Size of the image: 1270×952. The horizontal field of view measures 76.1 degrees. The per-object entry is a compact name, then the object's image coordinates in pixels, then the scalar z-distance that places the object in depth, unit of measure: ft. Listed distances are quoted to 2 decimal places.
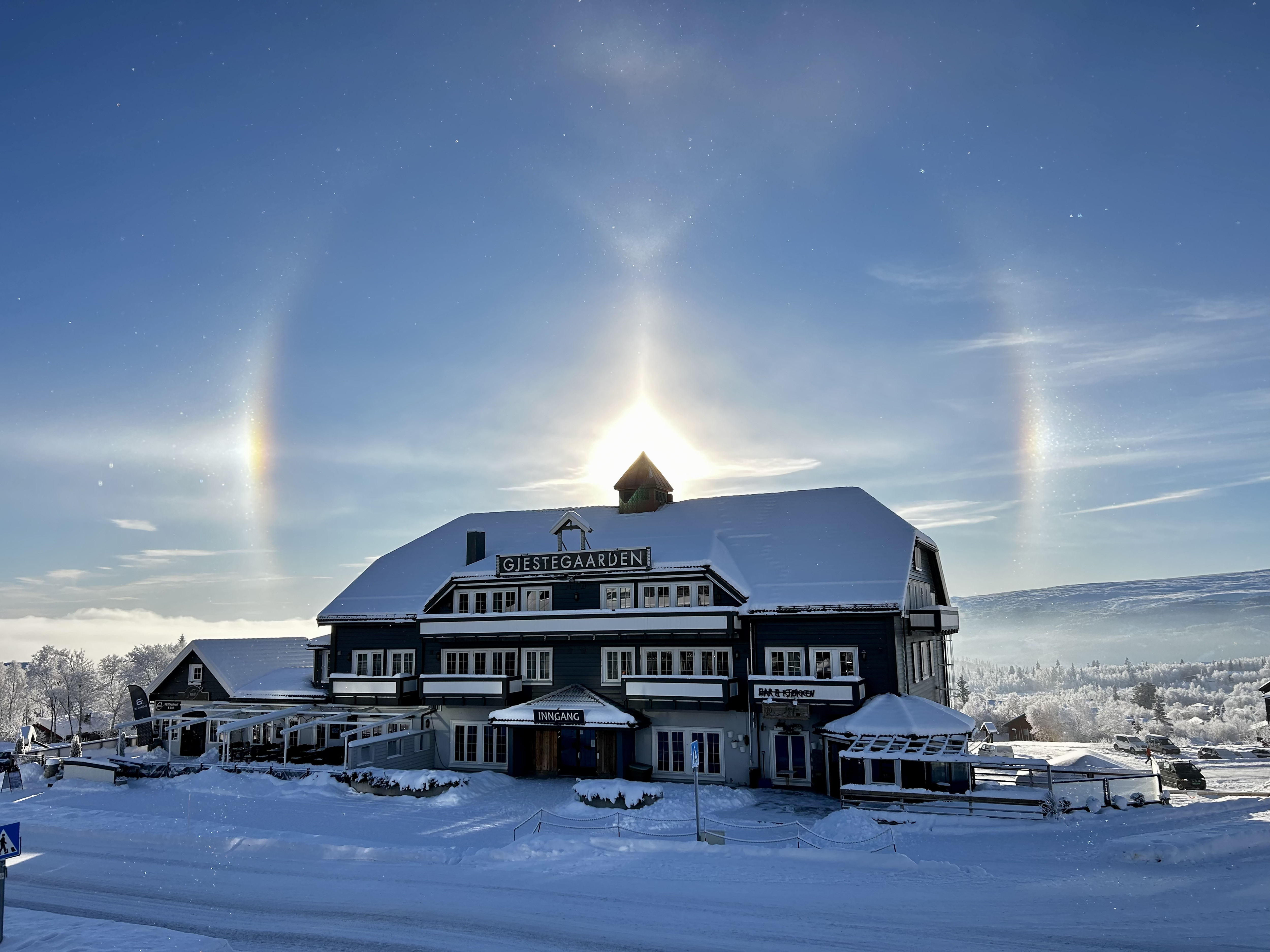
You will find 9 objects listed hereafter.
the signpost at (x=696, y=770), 79.91
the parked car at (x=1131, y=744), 207.41
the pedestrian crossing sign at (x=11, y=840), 56.70
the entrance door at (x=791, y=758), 124.88
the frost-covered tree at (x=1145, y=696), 493.36
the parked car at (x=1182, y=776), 138.92
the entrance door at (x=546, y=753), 139.13
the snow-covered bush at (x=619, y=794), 105.29
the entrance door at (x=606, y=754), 132.05
